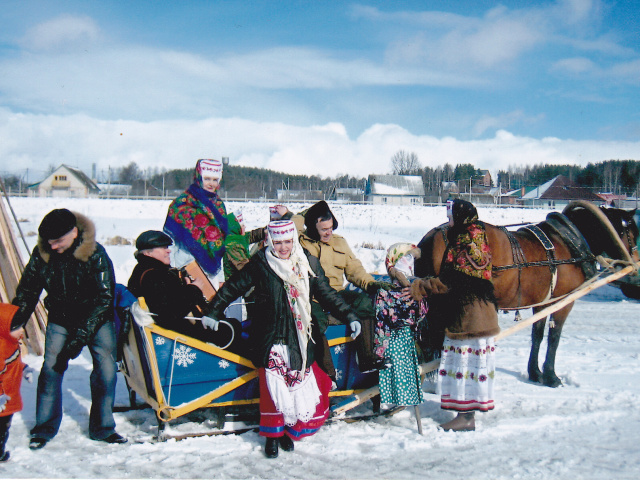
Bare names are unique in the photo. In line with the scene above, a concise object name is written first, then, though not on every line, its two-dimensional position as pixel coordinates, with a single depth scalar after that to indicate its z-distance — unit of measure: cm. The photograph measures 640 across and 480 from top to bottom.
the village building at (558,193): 5626
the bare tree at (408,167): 7650
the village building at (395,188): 5812
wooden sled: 379
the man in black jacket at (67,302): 380
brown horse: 520
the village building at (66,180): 6028
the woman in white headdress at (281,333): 381
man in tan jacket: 424
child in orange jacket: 354
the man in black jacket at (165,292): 390
